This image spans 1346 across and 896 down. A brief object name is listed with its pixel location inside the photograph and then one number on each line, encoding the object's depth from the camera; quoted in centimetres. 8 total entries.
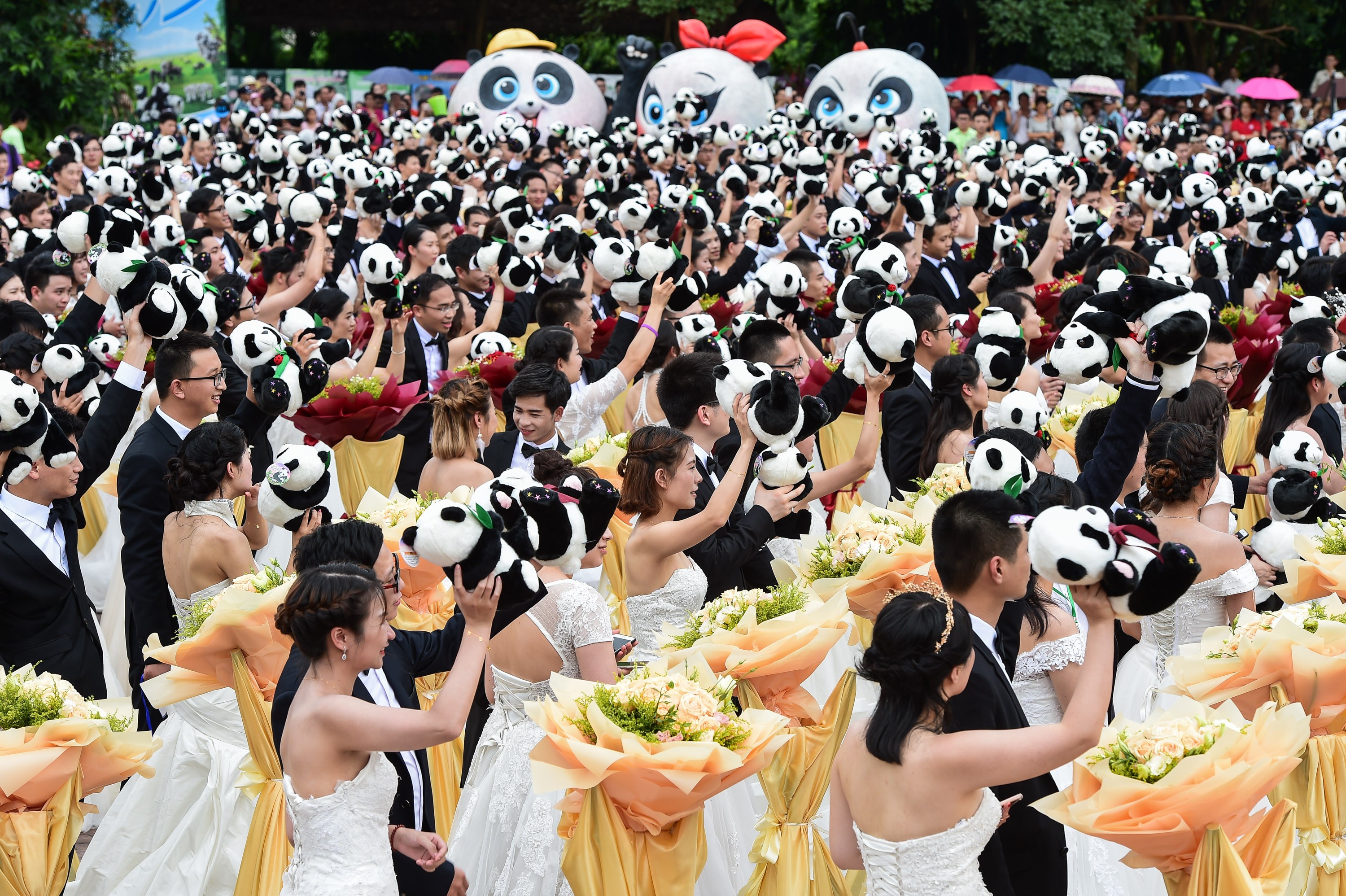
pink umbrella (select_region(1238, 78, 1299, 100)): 2594
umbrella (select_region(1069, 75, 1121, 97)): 2720
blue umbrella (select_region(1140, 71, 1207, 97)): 2702
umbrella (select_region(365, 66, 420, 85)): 2931
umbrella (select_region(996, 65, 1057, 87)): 2761
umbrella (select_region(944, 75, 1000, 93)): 2688
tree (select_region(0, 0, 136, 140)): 2548
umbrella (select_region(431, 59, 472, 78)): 2848
